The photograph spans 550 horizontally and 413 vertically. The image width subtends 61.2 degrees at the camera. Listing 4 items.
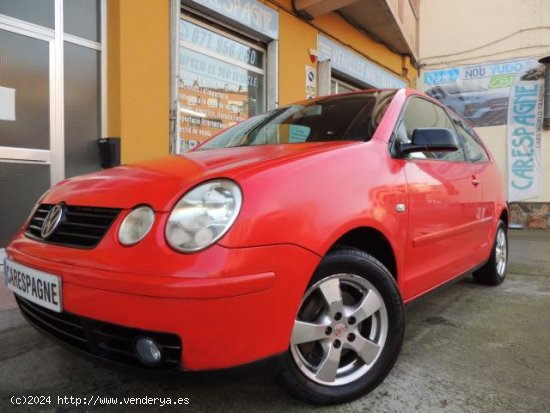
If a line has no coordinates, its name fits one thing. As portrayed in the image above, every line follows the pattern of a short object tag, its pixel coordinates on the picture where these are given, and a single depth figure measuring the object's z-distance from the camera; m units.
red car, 1.47
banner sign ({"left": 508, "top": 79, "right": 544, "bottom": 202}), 11.16
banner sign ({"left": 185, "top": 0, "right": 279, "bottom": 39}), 5.68
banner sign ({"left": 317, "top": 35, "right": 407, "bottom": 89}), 7.80
